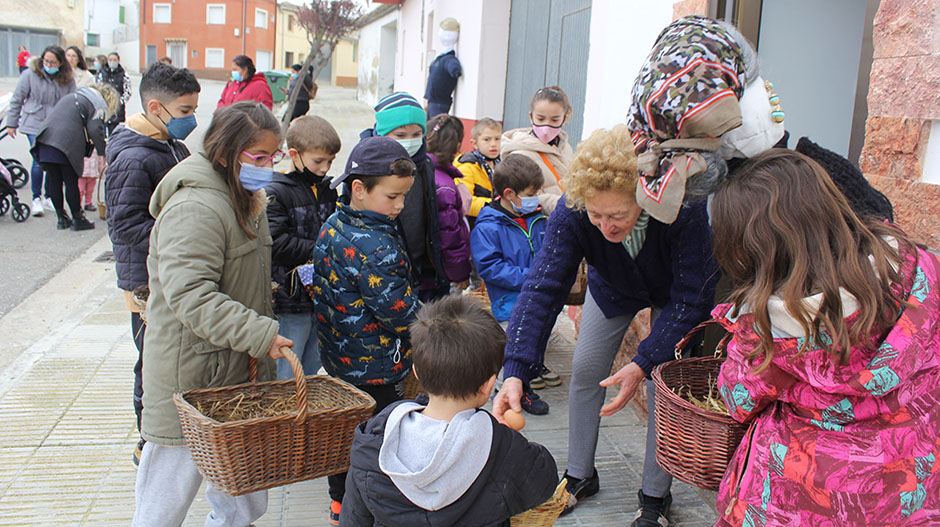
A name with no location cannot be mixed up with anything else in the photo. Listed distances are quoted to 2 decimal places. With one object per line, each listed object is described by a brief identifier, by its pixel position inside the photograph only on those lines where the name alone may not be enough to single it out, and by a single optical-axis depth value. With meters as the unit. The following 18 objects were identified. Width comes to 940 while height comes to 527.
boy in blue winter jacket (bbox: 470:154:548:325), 4.41
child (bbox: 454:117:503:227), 5.29
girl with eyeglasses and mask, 2.51
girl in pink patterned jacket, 1.67
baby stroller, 9.13
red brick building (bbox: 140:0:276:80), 54.38
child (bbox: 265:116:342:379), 3.59
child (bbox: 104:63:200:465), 3.37
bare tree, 15.45
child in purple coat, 4.30
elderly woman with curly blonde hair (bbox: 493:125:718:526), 2.63
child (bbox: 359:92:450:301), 4.01
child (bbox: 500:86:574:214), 4.94
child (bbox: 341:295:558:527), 1.90
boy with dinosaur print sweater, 2.96
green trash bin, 29.19
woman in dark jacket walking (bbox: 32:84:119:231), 8.27
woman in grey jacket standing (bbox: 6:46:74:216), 9.16
